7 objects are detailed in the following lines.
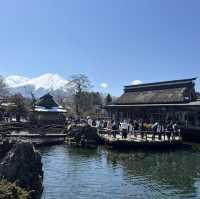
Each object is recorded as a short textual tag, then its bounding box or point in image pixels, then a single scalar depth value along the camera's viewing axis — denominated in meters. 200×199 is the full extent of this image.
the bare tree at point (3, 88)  50.74
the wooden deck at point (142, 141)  22.38
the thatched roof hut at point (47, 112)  36.25
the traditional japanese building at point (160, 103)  28.40
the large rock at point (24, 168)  9.87
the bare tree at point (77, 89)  52.45
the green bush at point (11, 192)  7.71
